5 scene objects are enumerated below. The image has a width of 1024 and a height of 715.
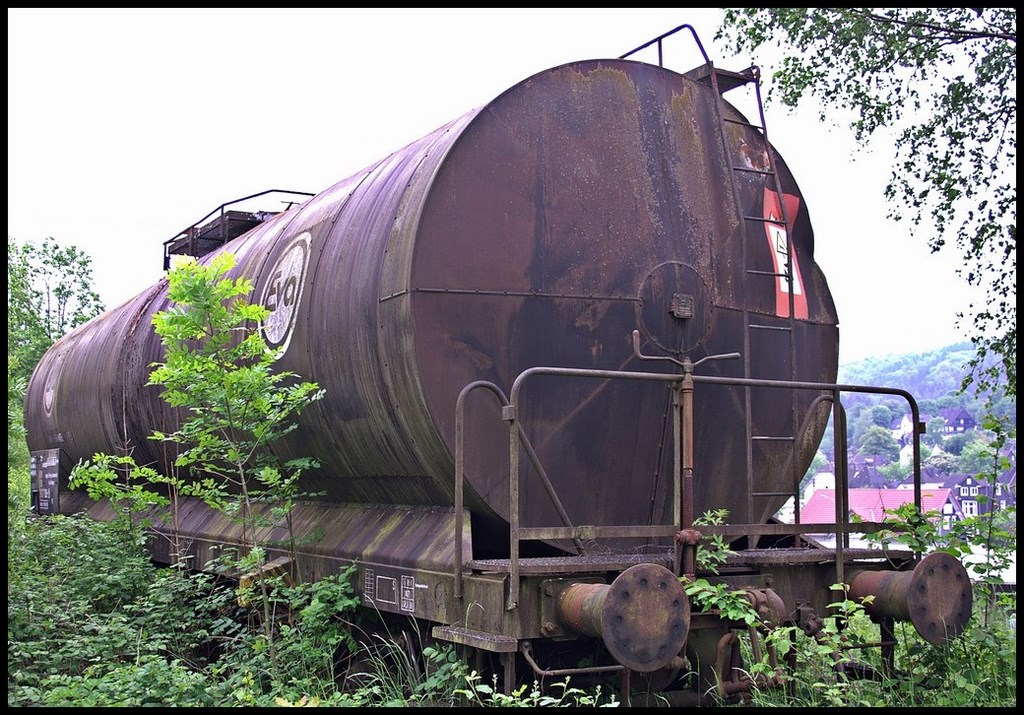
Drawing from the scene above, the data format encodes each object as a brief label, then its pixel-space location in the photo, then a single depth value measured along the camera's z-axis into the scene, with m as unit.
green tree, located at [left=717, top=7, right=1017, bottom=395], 8.97
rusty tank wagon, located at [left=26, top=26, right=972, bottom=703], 6.06
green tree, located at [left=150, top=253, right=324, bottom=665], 7.51
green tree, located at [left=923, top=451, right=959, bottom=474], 40.62
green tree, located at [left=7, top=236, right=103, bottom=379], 33.91
